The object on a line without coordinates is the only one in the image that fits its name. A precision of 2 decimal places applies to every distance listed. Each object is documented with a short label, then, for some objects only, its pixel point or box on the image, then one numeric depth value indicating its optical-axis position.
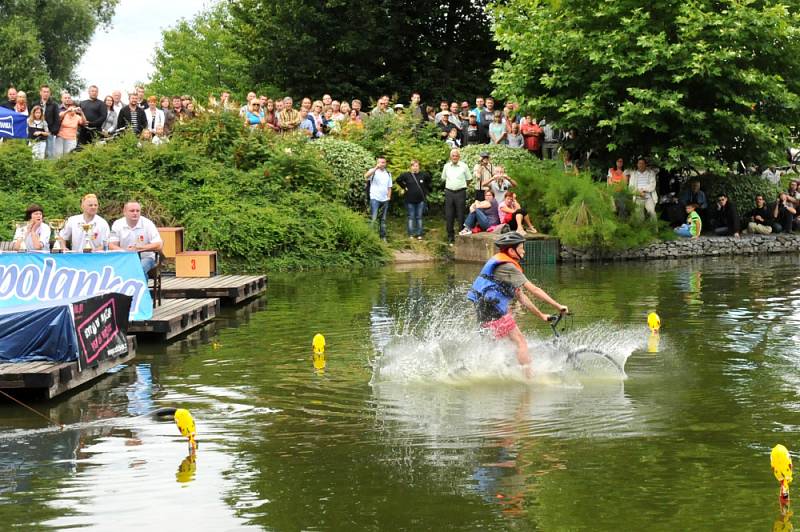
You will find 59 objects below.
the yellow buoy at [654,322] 18.21
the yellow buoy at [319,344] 16.35
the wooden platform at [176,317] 17.70
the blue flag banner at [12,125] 28.52
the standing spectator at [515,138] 34.94
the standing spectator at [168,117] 32.44
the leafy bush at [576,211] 30.83
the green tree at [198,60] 67.75
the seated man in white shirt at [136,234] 18.58
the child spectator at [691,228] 33.59
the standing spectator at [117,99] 31.38
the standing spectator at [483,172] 32.16
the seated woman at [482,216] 31.56
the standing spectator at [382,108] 35.06
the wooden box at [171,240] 23.44
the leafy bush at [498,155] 33.34
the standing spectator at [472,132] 34.65
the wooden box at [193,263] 23.55
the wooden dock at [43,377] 13.22
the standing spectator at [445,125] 34.94
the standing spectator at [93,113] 30.93
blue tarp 13.91
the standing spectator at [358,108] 34.59
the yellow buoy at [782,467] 9.12
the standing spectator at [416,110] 34.97
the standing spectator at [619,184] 32.16
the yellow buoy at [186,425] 11.05
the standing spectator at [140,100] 31.34
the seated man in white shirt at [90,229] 18.42
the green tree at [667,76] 32.44
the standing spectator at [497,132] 34.69
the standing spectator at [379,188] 31.91
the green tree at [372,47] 46.41
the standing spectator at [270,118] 33.03
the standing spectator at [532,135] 35.53
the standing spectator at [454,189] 32.03
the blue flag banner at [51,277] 17.36
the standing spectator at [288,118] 32.97
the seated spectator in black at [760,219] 34.72
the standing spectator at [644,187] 33.03
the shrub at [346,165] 32.81
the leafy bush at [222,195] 29.31
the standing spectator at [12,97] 29.72
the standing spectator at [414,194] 32.22
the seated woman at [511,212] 30.81
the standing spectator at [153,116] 31.90
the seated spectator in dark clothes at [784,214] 35.34
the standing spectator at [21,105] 29.27
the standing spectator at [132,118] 31.28
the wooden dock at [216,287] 21.73
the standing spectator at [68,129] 30.47
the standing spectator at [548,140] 36.38
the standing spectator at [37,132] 30.06
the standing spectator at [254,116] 33.03
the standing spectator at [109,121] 31.19
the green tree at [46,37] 65.88
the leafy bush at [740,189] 35.66
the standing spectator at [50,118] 29.77
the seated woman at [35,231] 18.50
